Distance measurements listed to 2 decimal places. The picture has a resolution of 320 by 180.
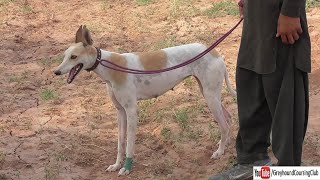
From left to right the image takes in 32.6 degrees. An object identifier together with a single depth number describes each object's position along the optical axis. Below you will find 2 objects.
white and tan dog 4.89
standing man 3.60
